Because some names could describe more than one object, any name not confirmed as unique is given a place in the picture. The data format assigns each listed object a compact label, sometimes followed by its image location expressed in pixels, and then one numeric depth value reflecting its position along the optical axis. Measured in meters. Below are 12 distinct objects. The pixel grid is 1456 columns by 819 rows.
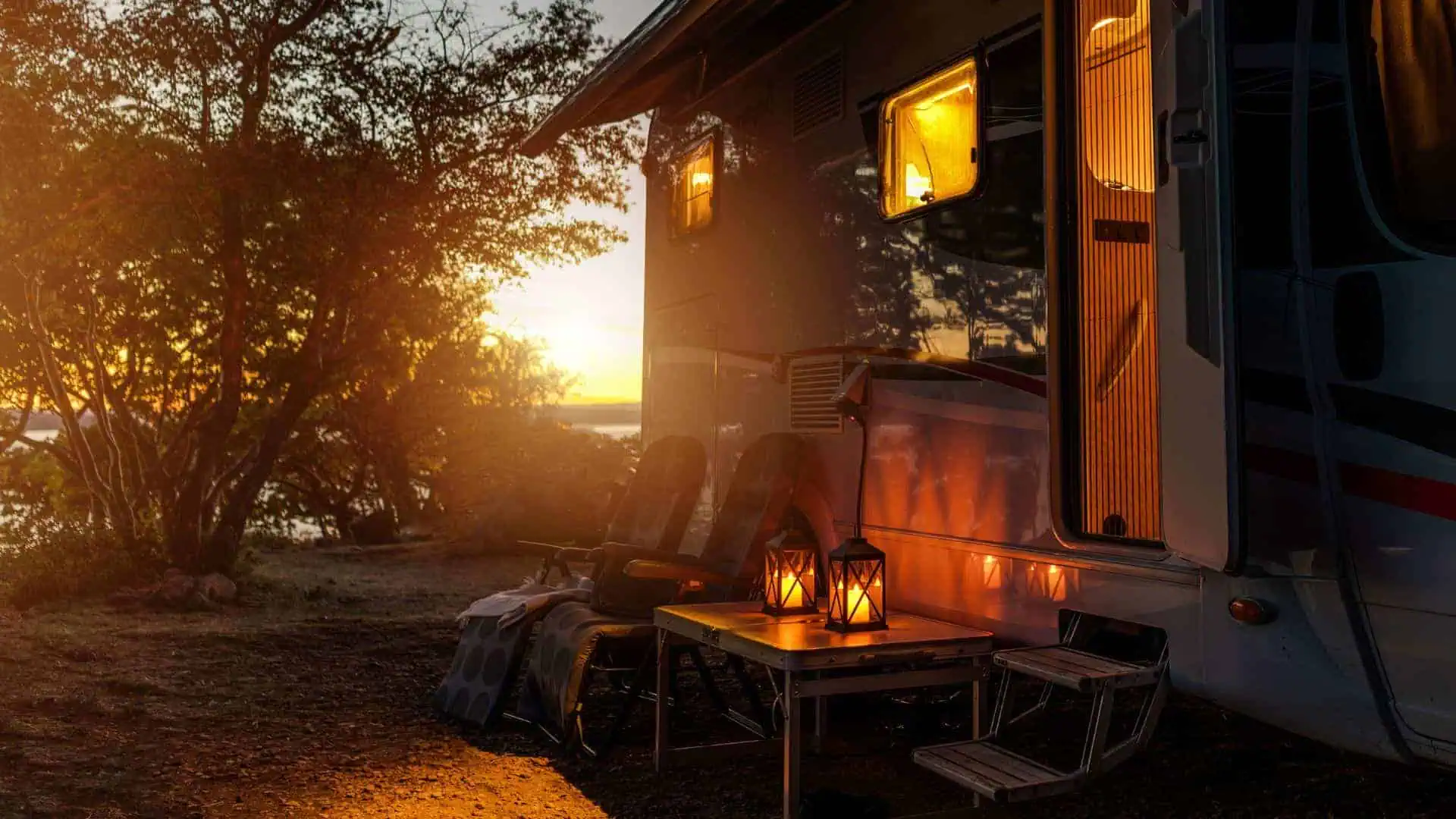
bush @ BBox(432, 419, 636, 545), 13.36
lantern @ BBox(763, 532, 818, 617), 4.26
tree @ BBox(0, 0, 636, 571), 8.81
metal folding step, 3.07
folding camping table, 3.61
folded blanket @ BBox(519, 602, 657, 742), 4.72
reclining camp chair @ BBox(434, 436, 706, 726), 5.23
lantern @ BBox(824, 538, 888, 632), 3.91
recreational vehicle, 2.66
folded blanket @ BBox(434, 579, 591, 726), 5.19
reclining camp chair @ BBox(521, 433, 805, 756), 4.75
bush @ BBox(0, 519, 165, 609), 8.77
